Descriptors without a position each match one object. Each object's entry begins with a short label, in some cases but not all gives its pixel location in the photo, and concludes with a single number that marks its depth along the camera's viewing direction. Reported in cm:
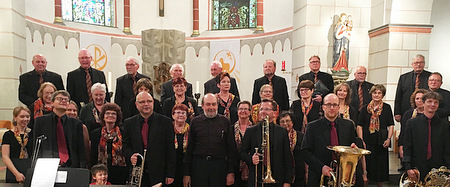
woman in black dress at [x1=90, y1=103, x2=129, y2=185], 368
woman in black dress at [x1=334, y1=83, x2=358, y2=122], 440
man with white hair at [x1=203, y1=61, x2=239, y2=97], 499
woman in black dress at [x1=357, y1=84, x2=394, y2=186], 450
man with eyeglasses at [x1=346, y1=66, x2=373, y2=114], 533
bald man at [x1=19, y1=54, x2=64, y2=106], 465
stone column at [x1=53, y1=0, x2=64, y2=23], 1020
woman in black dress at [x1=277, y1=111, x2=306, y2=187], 393
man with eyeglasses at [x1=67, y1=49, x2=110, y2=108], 479
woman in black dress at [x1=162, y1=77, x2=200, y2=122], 431
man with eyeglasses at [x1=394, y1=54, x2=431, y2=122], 532
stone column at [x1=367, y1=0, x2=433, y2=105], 713
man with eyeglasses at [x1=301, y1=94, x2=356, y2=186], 341
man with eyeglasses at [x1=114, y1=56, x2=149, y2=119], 484
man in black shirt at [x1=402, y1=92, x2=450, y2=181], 375
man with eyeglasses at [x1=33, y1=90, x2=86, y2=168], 333
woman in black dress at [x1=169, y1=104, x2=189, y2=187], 386
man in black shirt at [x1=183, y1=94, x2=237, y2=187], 371
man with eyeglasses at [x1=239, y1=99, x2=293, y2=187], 358
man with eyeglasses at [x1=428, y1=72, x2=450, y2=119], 468
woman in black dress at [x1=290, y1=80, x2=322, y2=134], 426
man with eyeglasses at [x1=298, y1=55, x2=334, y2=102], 490
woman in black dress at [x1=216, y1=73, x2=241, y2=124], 447
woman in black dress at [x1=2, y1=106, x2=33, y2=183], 339
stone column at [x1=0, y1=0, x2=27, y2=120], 651
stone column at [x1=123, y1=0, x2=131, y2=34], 1195
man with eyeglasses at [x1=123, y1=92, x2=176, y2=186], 358
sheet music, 223
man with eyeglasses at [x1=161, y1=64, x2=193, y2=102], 473
